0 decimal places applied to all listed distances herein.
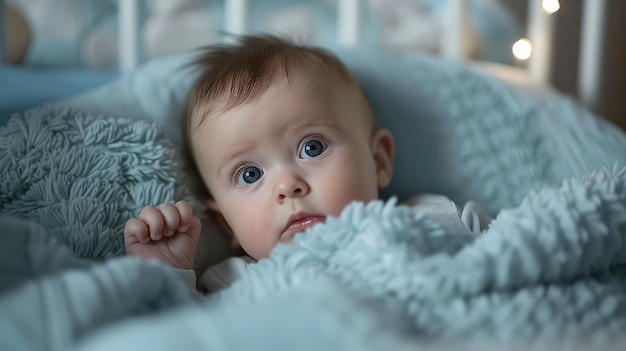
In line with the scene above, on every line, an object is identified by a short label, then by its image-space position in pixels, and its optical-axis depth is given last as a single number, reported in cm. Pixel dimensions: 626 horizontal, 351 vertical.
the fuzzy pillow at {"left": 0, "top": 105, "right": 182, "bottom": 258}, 85
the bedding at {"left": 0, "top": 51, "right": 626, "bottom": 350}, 53
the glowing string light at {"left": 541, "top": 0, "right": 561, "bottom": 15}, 131
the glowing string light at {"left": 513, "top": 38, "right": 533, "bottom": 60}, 146
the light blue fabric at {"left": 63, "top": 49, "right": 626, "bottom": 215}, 108
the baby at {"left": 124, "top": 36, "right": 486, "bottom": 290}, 87
